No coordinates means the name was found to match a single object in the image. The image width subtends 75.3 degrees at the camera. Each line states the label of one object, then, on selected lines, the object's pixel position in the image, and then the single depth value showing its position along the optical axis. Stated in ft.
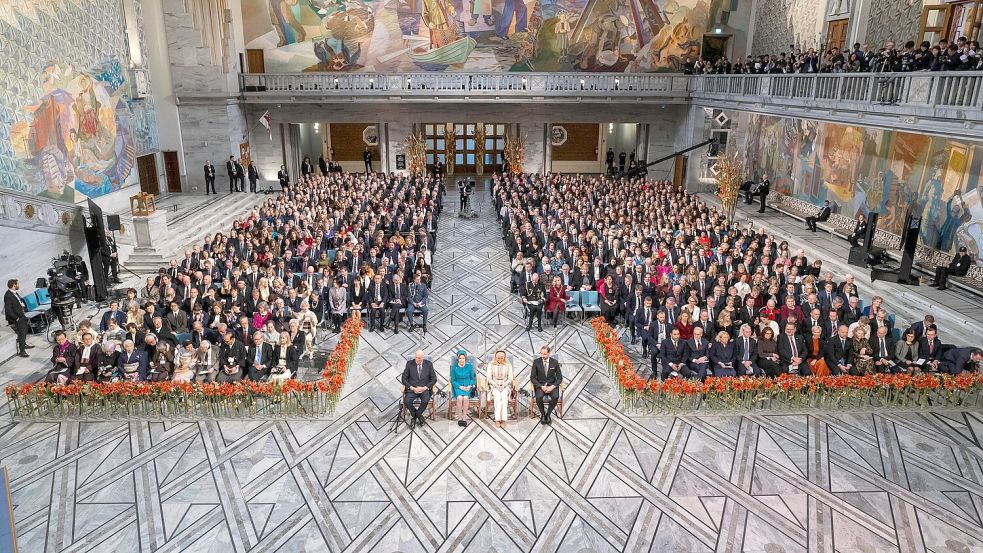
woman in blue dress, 29.14
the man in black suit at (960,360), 31.11
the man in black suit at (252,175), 83.71
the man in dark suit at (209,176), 81.71
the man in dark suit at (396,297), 40.37
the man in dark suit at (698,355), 31.68
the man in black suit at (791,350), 31.73
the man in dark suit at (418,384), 28.89
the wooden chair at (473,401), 29.68
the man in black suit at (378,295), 40.29
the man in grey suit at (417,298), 40.15
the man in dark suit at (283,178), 82.32
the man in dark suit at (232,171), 82.23
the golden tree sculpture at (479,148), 105.50
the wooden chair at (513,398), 29.54
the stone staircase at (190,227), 53.83
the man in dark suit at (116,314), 35.29
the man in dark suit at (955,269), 45.19
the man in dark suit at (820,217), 63.16
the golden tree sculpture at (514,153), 96.22
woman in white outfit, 28.78
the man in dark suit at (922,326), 32.13
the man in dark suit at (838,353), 32.01
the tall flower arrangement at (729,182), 62.90
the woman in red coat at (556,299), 40.81
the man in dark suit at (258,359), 31.63
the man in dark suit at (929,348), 31.81
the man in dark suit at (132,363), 30.35
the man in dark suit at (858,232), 53.42
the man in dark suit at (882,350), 31.76
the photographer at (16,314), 36.22
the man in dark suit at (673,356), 32.01
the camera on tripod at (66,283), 40.86
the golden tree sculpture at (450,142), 104.47
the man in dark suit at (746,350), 31.86
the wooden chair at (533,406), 29.99
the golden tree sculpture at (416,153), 91.61
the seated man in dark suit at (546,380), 29.17
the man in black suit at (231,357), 31.30
